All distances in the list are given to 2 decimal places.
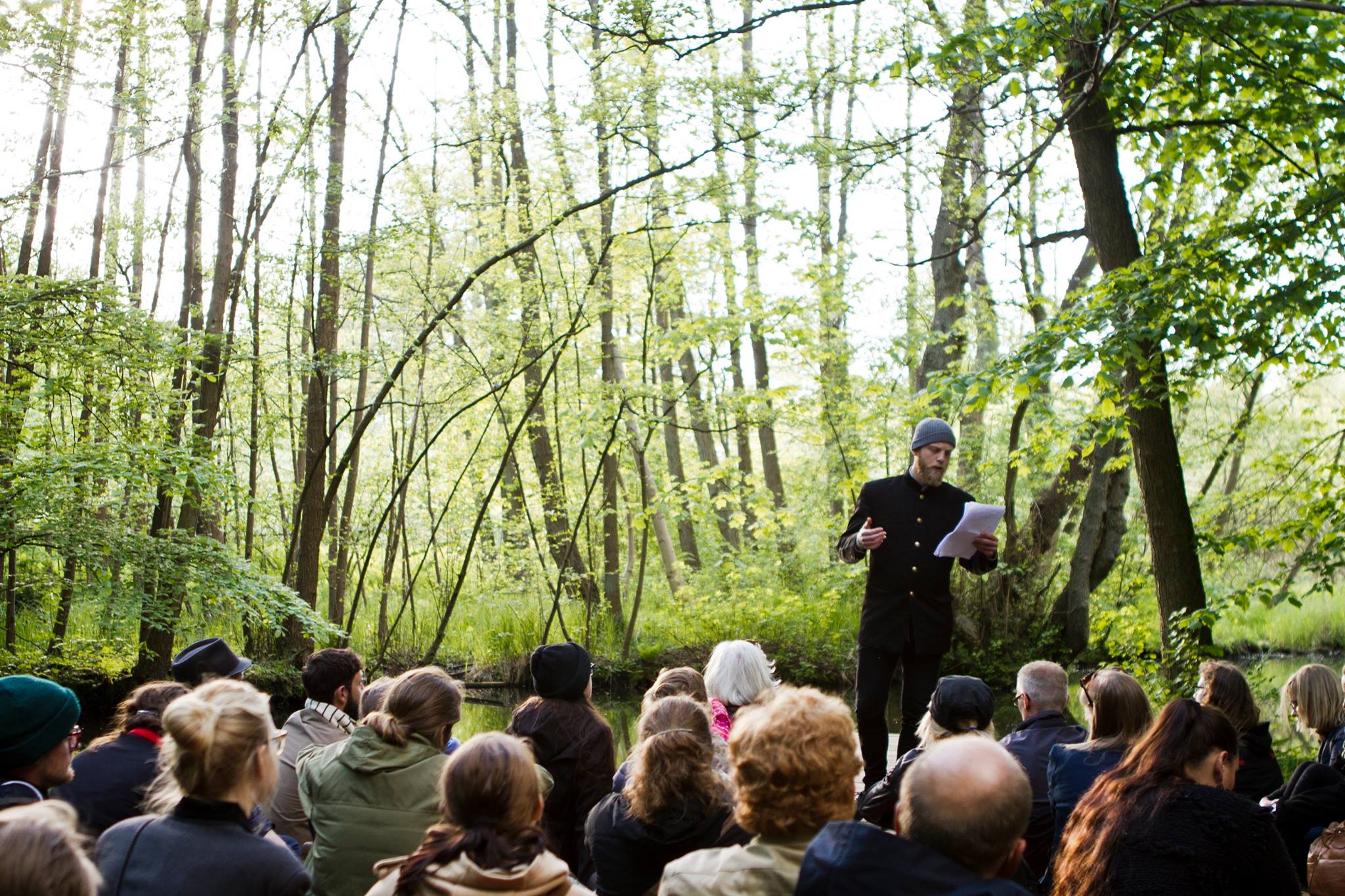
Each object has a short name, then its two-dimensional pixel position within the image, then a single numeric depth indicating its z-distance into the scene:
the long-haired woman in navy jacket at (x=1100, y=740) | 3.15
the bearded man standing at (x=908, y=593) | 4.82
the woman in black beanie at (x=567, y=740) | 3.59
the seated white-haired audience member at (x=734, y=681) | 3.73
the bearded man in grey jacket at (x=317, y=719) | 3.65
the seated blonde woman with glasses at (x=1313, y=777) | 3.42
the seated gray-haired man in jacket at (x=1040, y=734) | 3.37
